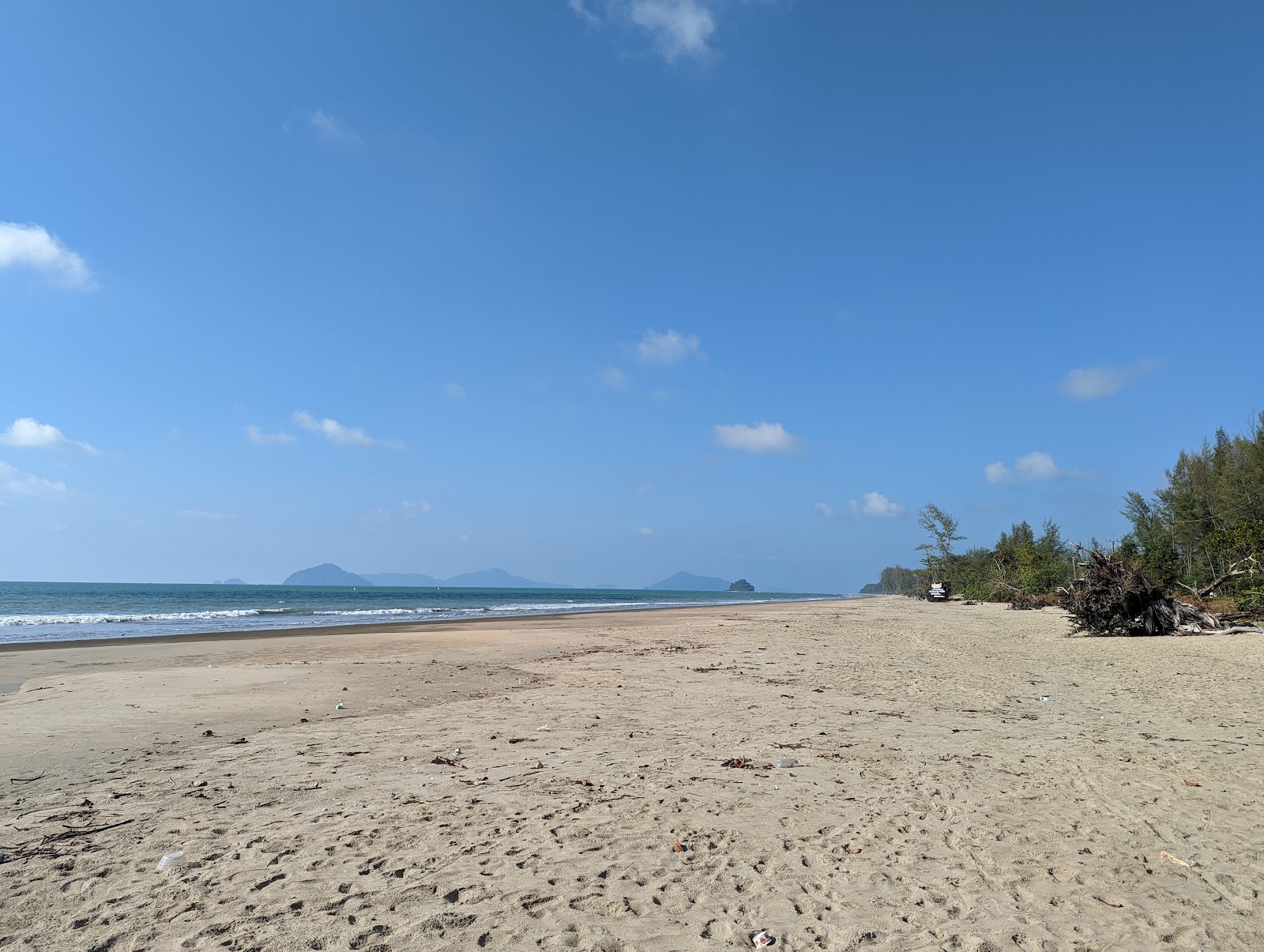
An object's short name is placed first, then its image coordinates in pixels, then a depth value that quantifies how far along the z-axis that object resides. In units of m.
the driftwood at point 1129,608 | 20.75
